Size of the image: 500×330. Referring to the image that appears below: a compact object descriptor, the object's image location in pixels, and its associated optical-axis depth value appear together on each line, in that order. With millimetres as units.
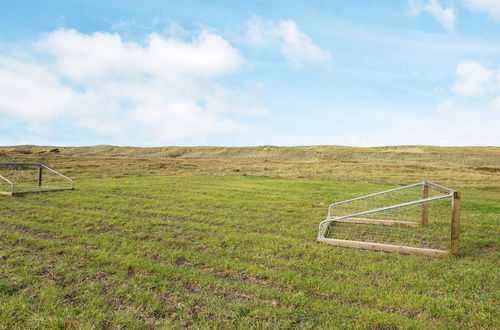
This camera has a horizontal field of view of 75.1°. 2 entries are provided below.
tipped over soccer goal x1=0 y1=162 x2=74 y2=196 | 16988
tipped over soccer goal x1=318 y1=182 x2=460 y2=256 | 7293
